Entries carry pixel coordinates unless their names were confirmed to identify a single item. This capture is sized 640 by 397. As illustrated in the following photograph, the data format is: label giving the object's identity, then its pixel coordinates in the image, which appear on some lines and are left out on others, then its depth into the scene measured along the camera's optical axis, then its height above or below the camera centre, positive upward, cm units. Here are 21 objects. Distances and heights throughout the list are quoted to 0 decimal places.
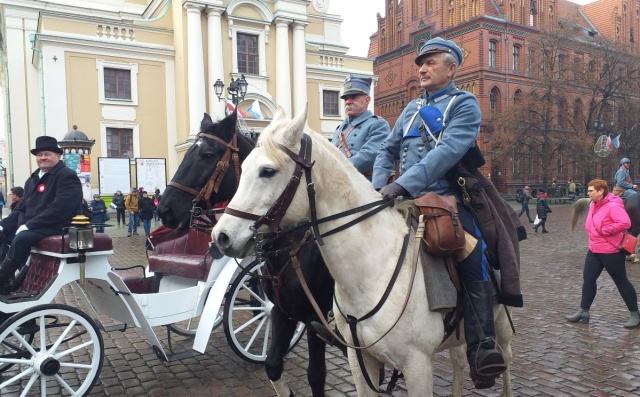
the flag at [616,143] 3164 +209
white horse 252 -45
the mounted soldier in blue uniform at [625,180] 1118 -13
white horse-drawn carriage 398 -106
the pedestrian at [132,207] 1888 -86
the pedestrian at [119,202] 2113 -73
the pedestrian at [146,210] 1805 -94
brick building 3722 +1033
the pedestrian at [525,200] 2080 -99
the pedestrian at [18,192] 1038 -10
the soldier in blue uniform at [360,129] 432 +48
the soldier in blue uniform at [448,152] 282 +16
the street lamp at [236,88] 1449 +288
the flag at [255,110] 1969 +303
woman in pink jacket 646 -105
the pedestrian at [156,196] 2011 -49
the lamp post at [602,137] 2962 +239
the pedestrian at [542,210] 1730 -122
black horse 354 -32
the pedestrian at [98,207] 1511 -73
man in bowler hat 431 -16
